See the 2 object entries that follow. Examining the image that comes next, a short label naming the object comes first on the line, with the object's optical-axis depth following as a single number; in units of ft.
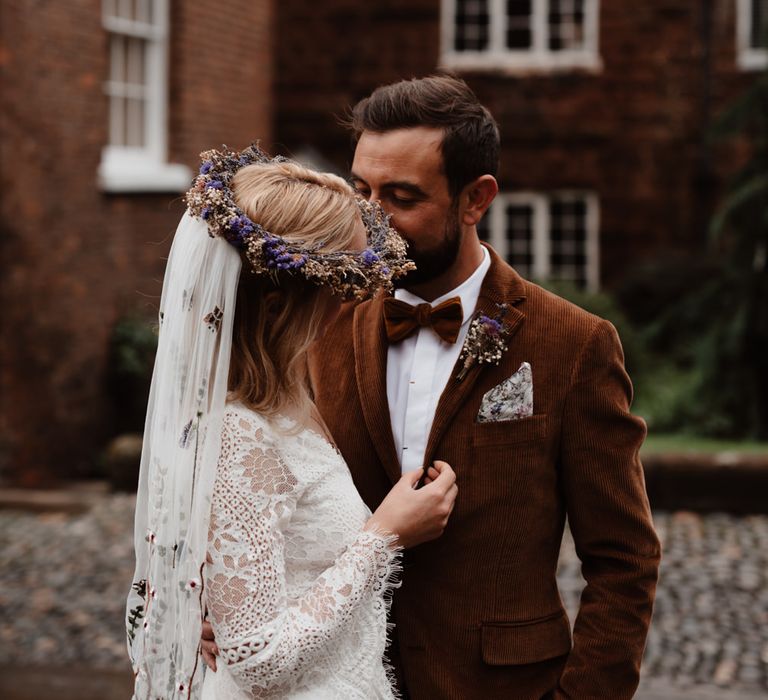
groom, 8.64
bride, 7.47
